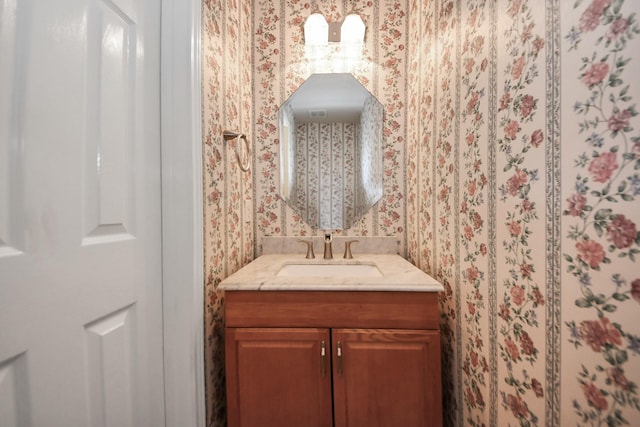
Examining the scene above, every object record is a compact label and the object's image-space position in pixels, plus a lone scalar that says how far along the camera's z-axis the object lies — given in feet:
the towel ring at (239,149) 3.13
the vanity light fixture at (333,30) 4.08
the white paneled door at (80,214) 1.40
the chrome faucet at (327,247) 3.94
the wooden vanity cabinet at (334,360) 2.56
